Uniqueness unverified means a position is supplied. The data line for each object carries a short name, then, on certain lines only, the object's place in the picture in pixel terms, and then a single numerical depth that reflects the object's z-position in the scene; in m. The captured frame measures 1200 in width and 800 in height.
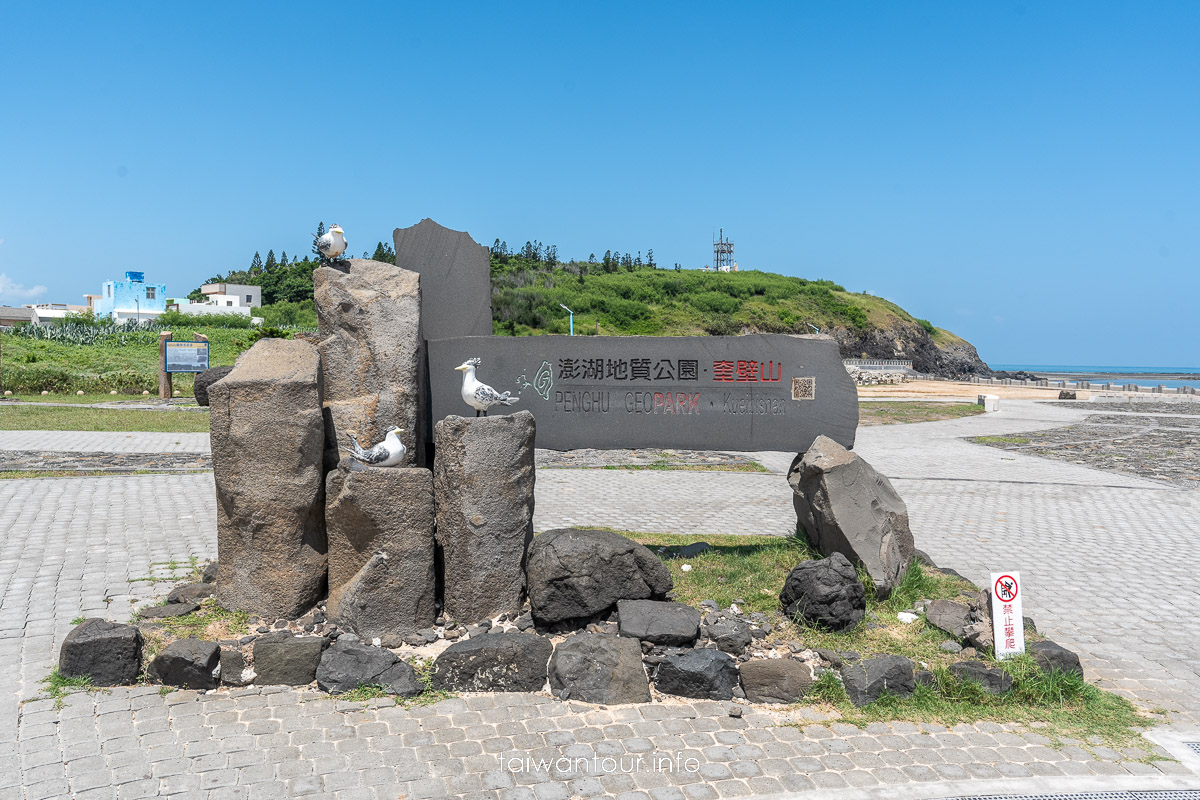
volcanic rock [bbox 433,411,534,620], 5.82
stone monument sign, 7.14
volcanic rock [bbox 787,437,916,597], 6.75
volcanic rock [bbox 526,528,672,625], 5.82
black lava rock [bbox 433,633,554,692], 5.22
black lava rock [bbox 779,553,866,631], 5.94
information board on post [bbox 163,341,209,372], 25.25
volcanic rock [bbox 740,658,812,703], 5.16
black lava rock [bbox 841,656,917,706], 5.11
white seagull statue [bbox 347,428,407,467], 5.74
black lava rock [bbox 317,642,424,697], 5.14
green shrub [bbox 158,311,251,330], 53.41
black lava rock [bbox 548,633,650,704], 5.09
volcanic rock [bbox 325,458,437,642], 5.70
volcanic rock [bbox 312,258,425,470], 6.13
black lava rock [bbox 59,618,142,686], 5.14
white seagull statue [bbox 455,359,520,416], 6.25
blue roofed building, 71.88
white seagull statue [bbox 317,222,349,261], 6.52
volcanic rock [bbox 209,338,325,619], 5.82
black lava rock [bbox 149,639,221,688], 5.12
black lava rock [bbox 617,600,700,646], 5.56
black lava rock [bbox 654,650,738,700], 5.18
